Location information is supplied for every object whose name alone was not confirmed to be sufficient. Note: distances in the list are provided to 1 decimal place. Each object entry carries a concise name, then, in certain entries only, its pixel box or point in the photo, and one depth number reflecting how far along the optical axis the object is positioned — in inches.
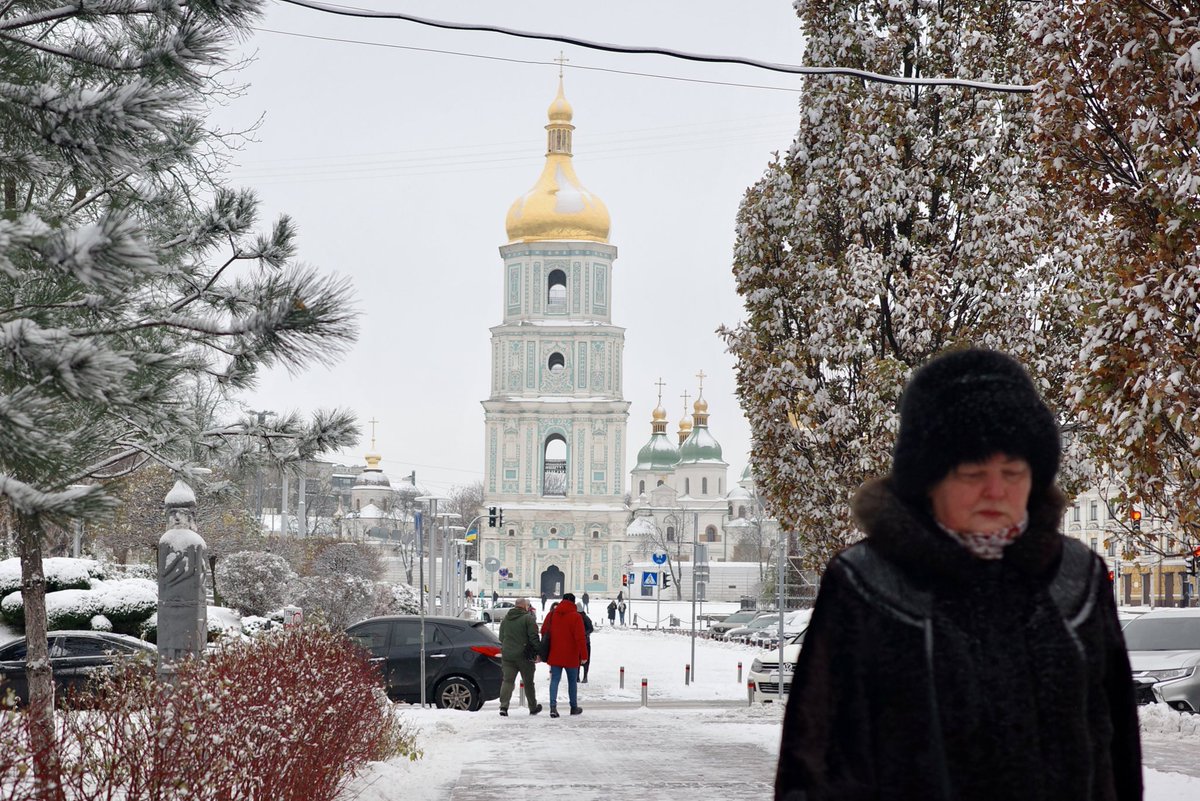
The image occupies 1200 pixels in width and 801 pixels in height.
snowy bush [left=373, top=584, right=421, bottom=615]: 1765.5
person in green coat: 779.4
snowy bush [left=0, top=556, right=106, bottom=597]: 1023.6
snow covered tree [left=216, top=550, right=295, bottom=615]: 1491.1
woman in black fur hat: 136.5
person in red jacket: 770.8
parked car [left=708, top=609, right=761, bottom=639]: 2293.3
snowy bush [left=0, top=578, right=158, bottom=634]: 976.9
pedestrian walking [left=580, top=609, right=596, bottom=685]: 1192.7
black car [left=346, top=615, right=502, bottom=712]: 865.5
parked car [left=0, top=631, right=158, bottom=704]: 804.0
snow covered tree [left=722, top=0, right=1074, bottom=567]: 648.4
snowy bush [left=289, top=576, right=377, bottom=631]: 1482.5
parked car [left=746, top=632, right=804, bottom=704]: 898.7
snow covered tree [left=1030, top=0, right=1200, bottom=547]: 384.8
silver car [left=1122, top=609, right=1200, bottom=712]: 768.9
